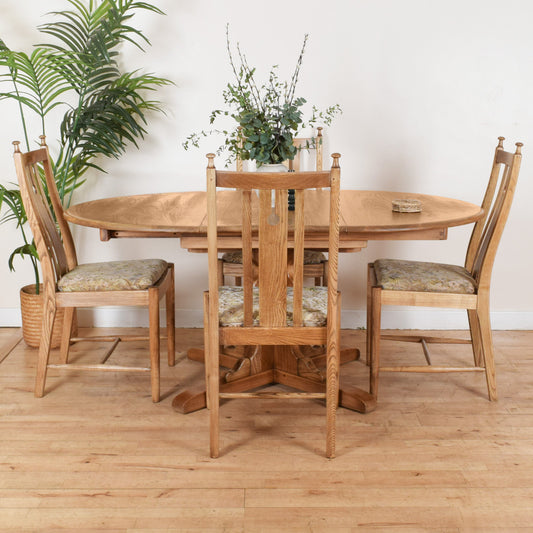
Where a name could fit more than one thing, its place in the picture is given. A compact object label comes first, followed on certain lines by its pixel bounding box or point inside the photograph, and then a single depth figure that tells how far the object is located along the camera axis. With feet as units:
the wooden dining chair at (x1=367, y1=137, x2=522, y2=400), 8.71
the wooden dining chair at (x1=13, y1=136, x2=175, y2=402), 8.77
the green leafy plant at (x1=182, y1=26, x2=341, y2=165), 8.66
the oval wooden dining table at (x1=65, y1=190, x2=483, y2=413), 7.97
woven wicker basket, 10.98
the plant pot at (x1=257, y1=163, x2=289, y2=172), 8.89
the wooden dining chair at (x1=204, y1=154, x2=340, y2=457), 6.68
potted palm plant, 10.48
